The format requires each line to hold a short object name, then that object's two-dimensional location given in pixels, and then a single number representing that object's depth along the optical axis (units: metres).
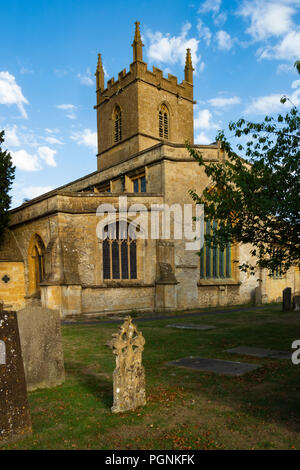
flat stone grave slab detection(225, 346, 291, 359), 8.43
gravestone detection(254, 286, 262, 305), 23.97
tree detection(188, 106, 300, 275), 8.43
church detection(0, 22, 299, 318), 17.48
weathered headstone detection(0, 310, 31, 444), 4.12
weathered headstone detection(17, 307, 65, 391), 6.40
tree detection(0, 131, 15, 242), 20.44
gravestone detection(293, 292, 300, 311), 18.77
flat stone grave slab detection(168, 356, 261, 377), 7.08
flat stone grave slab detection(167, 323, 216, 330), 13.10
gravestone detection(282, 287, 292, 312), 18.59
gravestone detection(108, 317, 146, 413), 5.10
